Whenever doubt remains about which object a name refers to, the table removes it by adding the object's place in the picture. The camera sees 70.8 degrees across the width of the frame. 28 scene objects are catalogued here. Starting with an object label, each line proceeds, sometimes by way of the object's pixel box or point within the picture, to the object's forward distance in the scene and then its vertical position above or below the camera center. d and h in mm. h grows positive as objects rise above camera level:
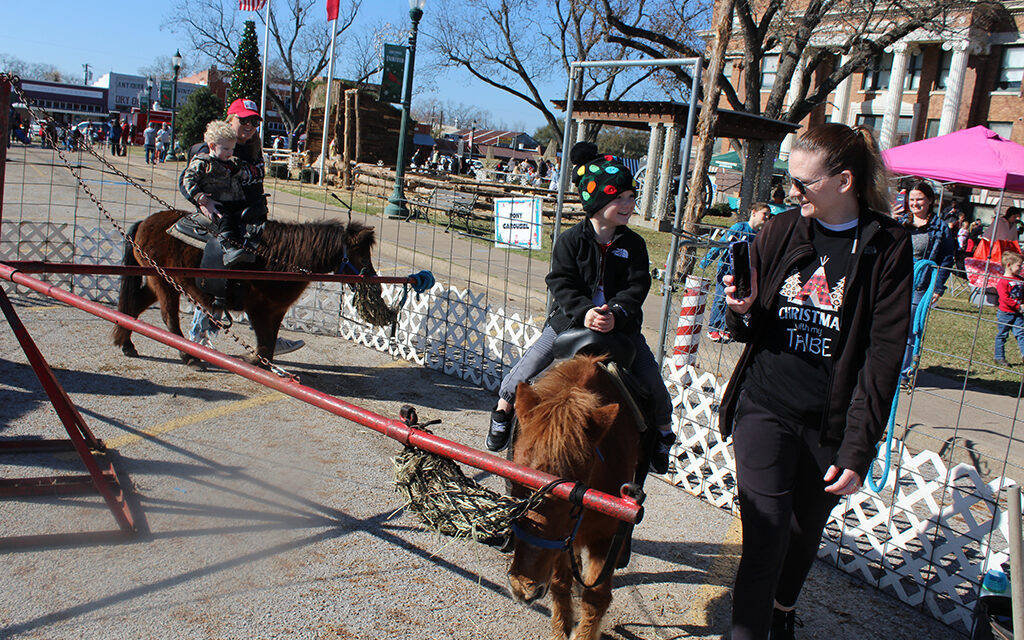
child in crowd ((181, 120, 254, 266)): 6410 -49
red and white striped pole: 7109 -898
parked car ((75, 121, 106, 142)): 35400 +2519
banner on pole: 18453 +3224
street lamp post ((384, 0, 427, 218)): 17072 +1801
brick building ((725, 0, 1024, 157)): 39469 +10208
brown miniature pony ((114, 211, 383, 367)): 6531 -697
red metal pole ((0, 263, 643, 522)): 1998 -741
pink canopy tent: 12930 +1892
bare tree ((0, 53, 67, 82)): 96200 +12007
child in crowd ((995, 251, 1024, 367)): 9398 -566
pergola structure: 21641 +3349
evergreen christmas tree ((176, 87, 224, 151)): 34969 +3107
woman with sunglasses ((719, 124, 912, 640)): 2551 -370
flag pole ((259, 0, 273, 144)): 31612 +5543
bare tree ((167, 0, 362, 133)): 53841 +9510
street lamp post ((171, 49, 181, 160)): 39281 +5992
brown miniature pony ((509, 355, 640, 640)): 2469 -904
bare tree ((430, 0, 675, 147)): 34875 +8148
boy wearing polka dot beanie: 3451 -266
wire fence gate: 4023 -1416
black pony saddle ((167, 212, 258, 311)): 6586 -688
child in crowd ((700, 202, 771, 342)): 6655 -8
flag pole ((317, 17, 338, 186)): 26347 +3424
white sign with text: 6648 -87
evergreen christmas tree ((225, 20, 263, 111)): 40312 +6334
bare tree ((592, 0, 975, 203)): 22281 +6431
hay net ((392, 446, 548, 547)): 2154 -891
